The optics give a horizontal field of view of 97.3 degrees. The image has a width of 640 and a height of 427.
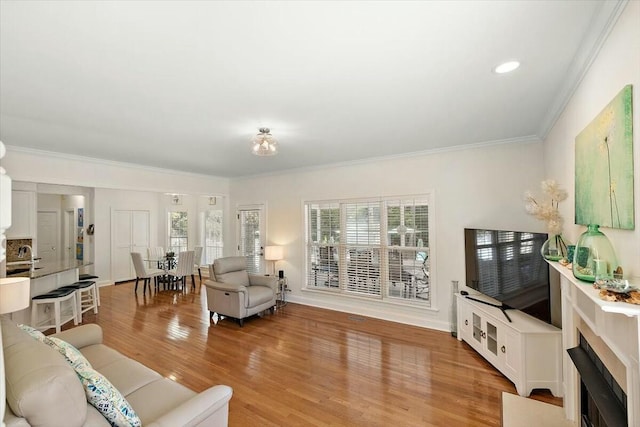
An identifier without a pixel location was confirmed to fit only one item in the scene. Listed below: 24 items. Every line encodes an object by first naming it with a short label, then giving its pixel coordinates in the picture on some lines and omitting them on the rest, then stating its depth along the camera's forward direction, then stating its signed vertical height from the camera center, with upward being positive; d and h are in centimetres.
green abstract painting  123 +24
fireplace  115 -80
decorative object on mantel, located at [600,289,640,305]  104 -31
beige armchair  420 -115
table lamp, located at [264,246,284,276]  534 -66
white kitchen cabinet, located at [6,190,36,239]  488 +12
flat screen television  263 -58
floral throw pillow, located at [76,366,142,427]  137 -88
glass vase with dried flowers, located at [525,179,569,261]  218 +0
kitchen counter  385 -71
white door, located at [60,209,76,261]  721 -31
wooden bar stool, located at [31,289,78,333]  377 -116
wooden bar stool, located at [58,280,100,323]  438 -128
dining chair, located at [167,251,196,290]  629 -105
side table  527 -143
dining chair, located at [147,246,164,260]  721 -83
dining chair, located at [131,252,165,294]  615 -110
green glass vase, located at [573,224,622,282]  128 -21
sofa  107 -77
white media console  251 -127
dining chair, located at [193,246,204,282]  732 -94
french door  597 -36
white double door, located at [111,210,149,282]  700 -47
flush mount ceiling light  300 +80
